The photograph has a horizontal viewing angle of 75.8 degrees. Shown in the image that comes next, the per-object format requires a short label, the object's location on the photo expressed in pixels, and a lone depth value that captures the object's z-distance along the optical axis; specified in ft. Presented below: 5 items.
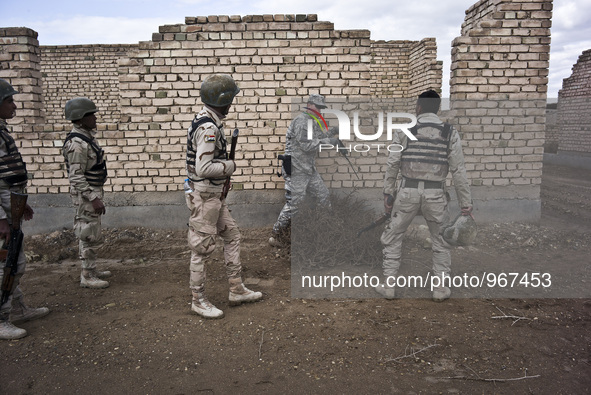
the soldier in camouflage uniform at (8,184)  9.67
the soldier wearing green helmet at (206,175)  9.71
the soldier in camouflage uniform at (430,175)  11.10
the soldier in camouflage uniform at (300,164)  15.89
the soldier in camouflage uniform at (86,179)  11.85
